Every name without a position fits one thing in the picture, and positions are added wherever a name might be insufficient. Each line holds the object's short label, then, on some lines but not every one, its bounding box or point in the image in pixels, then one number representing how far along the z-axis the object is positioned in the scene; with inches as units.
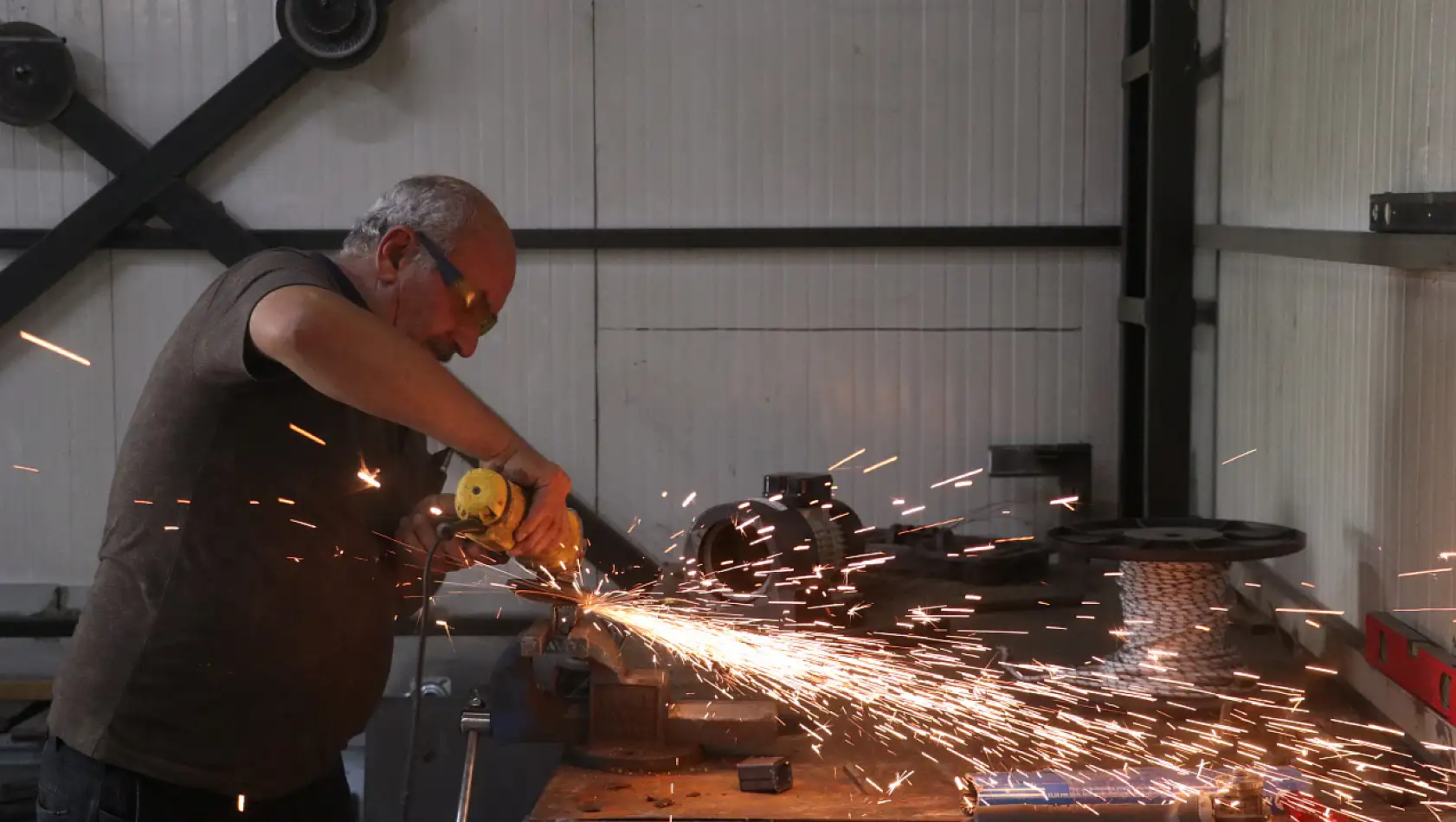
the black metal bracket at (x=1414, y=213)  88.5
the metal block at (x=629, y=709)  96.9
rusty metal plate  85.7
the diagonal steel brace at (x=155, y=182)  190.7
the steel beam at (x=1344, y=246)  90.7
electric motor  127.4
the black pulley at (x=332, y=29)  186.5
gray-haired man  82.4
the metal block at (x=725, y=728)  95.8
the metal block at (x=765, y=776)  89.8
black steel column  161.3
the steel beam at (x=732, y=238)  189.9
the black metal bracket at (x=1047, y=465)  190.5
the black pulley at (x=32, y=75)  187.9
